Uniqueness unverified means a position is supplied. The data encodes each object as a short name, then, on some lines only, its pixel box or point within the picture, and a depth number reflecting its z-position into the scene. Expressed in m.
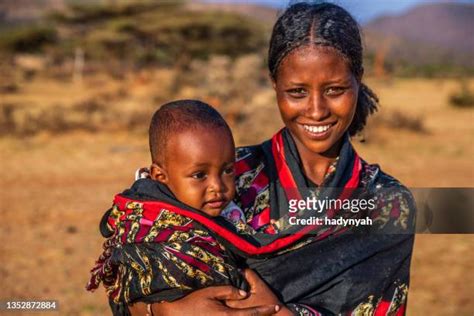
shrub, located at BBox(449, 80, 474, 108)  17.22
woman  2.03
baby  1.88
